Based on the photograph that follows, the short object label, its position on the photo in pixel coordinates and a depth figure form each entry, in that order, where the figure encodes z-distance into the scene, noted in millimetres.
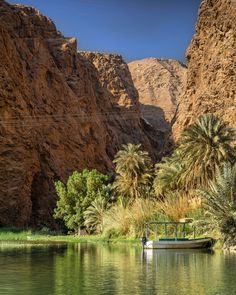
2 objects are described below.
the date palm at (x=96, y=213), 65656
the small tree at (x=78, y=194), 70750
